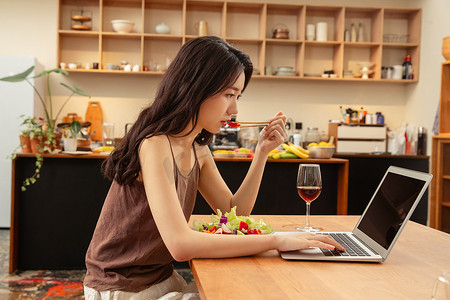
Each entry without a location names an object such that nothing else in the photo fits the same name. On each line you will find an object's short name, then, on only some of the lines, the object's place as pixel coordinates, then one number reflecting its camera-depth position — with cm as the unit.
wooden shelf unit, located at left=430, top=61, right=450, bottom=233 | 462
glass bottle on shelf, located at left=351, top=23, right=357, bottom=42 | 606
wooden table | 93
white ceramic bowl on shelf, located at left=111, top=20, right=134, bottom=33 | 575
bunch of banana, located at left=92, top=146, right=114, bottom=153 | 399
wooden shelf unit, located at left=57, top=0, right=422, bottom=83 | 592
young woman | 135
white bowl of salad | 130
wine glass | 153
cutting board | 600
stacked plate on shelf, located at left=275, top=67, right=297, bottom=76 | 593
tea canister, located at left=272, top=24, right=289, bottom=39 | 595
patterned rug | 312
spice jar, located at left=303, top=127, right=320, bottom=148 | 599
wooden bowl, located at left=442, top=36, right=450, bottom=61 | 471
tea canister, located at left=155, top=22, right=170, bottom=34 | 585
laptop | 117
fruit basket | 389
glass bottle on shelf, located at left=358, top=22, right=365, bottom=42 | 609
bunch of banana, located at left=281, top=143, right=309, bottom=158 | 385
